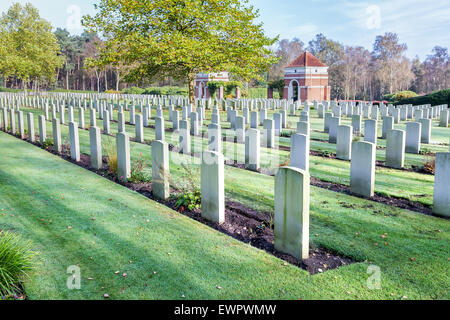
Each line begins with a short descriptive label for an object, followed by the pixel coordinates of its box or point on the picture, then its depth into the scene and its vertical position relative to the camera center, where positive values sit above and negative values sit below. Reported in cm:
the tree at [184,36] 1820 +365
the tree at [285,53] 8125 +1401
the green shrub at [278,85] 4991 +281
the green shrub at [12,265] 377 -162
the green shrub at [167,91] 5327 +239
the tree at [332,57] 7612 +1088
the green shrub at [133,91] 6038 +265
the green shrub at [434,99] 2738 +52
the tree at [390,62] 6819 +796
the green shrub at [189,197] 617 -149
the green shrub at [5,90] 6237 +303
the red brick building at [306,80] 4809 +334
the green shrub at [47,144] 1209 -114
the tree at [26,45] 3677 +660
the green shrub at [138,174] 774 -138
